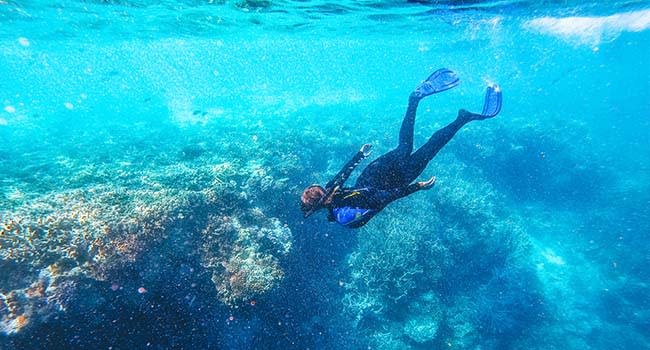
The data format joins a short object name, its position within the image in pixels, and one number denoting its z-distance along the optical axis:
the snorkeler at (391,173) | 4.16
